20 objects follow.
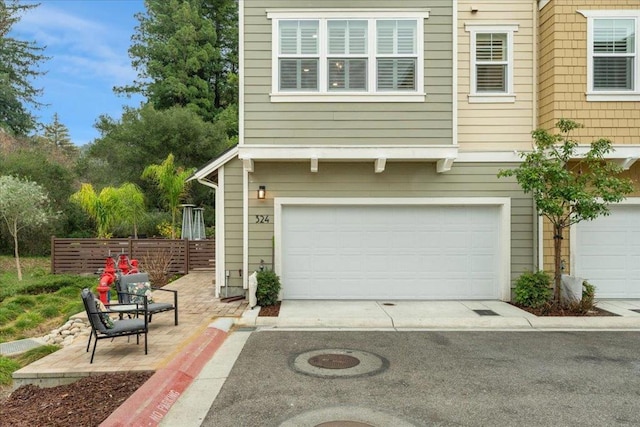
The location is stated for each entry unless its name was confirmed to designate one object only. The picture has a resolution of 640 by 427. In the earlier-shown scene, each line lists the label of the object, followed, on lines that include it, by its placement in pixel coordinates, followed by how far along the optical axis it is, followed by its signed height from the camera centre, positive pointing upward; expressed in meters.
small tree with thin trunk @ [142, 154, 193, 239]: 15.05 +1.08
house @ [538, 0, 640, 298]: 8.42 +2.93
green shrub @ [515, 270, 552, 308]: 8.18 -1.54
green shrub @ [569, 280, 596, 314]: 7.73 -1.69
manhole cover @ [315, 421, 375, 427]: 3.68 -1.90
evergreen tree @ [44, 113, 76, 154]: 46.62 +8.93
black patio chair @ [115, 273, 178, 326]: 6.66 -1.35
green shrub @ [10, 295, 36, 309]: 9.65 -2.19
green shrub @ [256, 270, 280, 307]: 8.23 -1.56
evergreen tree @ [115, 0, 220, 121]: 24.98 +9.51
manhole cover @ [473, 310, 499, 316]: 7.79 -1.92
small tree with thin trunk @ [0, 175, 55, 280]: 13.51 +0.19
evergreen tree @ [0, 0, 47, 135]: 26.22 +9.23
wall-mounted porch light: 8.80 +0.39
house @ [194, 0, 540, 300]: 8.56 +1.24
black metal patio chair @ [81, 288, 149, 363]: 5.07 -1.50
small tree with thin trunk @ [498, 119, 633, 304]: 7.47 +0.59
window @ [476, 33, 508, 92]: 9.09 +3.31
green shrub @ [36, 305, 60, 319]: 8.95 -2.25
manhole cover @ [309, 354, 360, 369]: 5.22 -1.95
